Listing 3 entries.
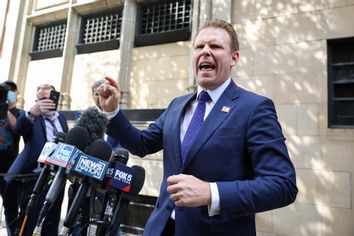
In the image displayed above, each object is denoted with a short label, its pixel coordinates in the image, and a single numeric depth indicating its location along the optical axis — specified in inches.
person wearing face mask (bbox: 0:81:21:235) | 159.6
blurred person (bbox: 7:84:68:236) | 140.9
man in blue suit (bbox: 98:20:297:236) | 49.8
